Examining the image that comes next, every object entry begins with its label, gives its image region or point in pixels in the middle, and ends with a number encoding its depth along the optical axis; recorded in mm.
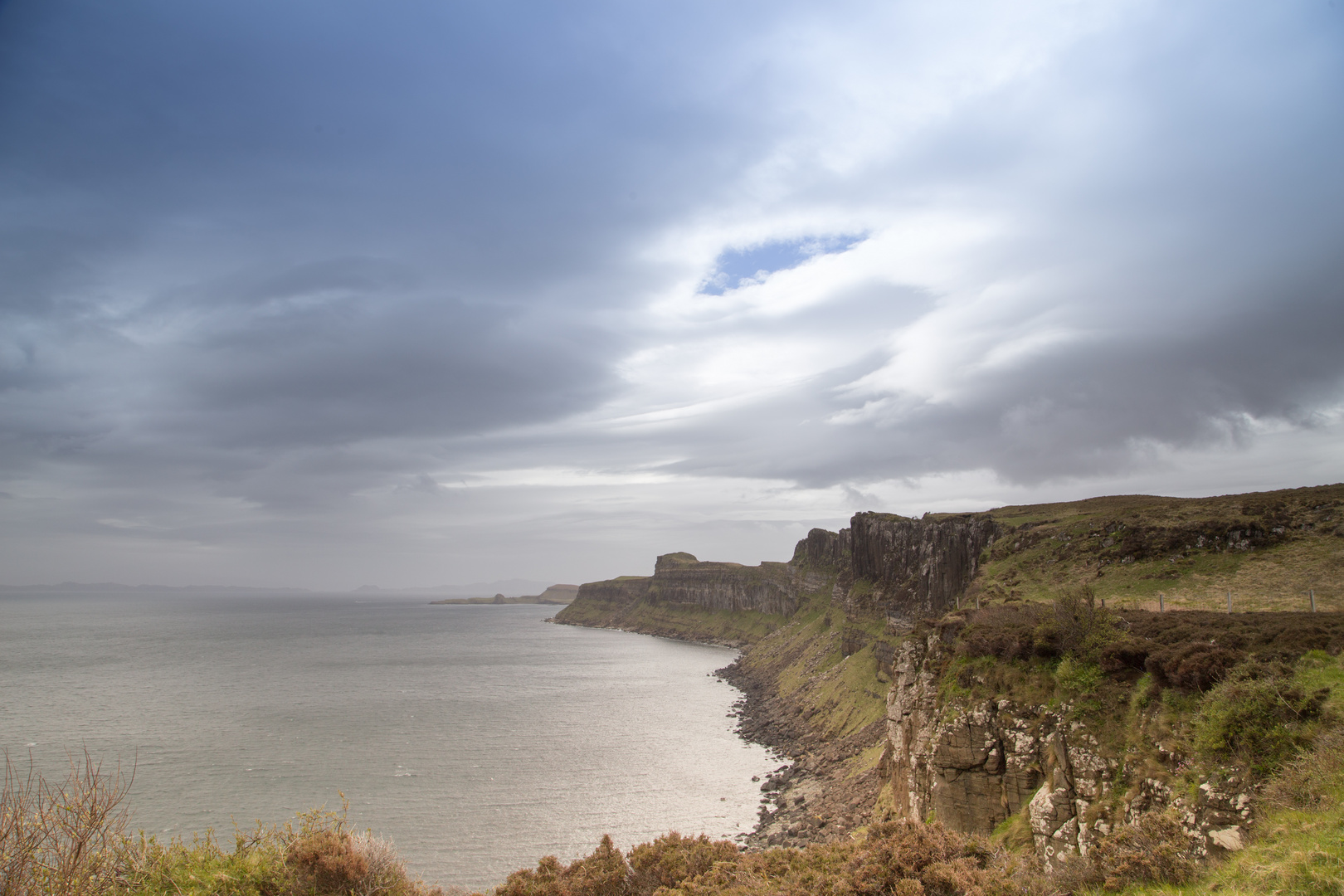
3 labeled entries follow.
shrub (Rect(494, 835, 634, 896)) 23484
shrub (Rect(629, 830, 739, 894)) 23250
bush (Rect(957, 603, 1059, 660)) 27453
